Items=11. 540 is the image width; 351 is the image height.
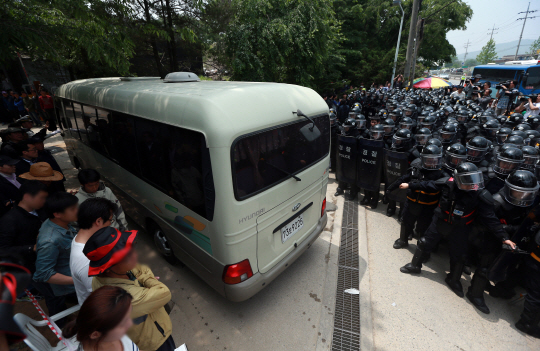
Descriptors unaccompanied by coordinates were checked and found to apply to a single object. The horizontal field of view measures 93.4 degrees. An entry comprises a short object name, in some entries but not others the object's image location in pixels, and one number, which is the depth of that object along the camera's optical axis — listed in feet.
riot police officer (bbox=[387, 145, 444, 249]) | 12.67
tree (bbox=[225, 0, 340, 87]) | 29.73
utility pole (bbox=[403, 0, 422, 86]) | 41.50
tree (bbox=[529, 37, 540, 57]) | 238.27
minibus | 8.23
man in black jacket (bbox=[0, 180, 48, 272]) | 7.95
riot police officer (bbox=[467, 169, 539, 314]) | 10.19
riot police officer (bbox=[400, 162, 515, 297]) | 10.28
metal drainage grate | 9.78
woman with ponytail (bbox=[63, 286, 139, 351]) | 4.18
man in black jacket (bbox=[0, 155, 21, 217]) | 10.56
